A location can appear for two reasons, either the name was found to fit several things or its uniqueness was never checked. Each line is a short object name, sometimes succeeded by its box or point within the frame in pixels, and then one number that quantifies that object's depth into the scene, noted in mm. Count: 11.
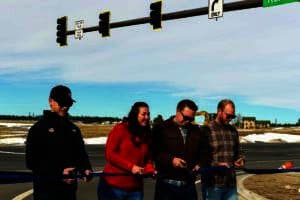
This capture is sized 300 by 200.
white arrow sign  17969
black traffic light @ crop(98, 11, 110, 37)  22859
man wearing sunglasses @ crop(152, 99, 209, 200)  5633
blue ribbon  4867
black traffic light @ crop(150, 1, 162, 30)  20281
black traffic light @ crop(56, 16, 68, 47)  24828
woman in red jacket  5445
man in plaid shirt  6102
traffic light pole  16877
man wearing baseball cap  4832
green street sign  16500
